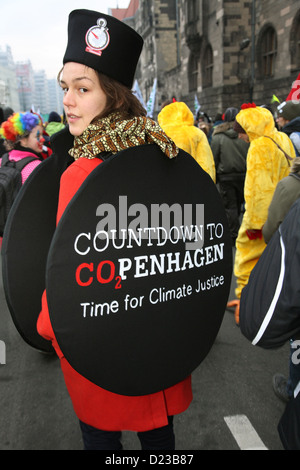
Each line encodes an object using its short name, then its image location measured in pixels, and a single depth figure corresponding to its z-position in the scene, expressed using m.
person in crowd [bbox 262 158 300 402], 2.31
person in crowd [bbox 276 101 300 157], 3.92
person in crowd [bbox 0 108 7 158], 5.84
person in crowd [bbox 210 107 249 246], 5.82
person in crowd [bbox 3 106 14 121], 7.00
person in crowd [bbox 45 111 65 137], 6.95
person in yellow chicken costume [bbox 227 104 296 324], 3.49
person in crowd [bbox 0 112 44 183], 3.91
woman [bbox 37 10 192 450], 1.26
